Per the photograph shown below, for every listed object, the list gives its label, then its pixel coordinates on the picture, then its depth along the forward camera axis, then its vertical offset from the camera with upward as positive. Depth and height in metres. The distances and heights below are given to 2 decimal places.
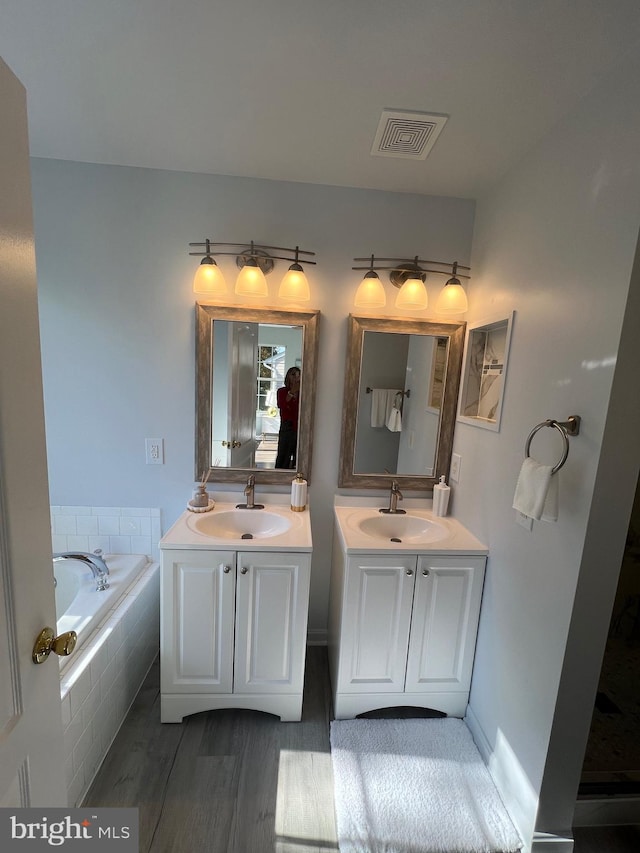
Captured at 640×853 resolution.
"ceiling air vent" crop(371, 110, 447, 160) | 1.31 +0.90
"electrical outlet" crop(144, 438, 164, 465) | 1.92 -0.42
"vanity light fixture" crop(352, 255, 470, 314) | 1.74 +0.43
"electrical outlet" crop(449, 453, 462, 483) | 1.92 -0.42
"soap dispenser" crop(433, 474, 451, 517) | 1.93 -0.58
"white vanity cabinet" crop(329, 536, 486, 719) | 1.59 -1.06
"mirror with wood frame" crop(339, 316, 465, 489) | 1.90 -0.10
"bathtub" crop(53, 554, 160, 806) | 1.29 -1.14
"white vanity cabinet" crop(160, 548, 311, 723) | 1.53 -1.05
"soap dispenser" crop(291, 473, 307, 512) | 1.90 -0.59
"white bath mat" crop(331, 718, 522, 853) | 1.26 -1.50
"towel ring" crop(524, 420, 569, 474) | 1.12 -0.13
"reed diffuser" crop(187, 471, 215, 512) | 1.83 -0.63
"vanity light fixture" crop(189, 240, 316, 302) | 1.70 +0.45
